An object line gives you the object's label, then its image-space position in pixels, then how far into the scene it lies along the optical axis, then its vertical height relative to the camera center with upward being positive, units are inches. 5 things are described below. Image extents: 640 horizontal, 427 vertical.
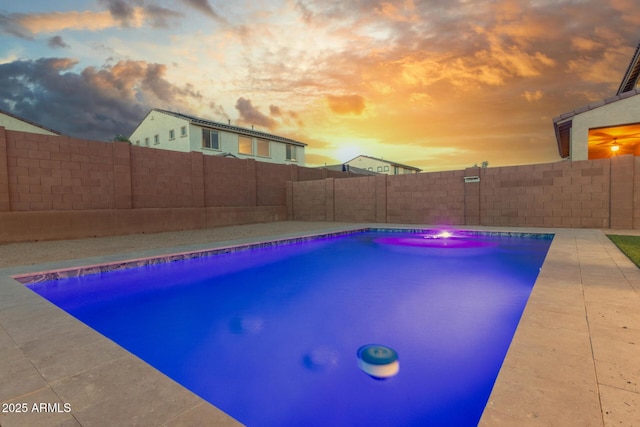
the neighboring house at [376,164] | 1491.1 +173.1
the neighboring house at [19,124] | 612.1 +165.5
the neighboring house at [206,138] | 785.6 +179.3
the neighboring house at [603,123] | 418.3 +104.6
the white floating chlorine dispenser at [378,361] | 110.0 -60.5
